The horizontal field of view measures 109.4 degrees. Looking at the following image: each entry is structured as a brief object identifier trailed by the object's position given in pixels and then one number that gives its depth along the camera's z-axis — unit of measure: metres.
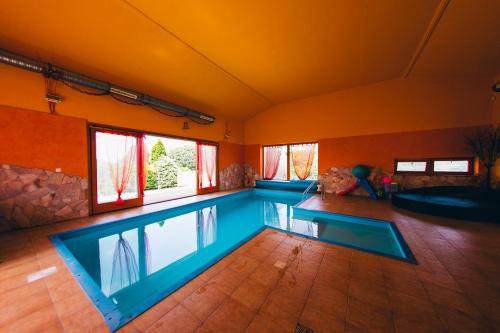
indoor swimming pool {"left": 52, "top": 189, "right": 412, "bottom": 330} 1.85
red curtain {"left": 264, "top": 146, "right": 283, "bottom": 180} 6.99
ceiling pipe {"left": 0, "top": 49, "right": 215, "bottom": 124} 2.64
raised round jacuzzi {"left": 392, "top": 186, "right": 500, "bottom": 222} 3.04
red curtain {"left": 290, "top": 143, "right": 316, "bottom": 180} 6.28
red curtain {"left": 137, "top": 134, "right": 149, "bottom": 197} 4.38
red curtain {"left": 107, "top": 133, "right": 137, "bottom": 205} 3.97
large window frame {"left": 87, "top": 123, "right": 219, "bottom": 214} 3.64
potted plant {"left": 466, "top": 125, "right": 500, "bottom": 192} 3.59
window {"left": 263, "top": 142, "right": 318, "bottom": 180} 6.27
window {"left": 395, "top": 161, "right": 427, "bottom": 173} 4.50
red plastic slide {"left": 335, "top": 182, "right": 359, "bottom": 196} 5.31
